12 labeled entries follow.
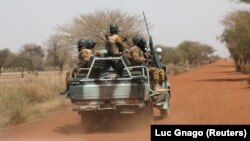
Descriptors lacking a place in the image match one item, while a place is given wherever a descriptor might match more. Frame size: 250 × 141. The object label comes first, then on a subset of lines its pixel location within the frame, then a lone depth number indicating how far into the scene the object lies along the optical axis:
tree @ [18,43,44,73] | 77.53
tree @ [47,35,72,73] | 38.41
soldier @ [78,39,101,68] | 13.80
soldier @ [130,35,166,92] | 13.66
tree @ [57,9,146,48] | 37.50
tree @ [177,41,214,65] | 128.62
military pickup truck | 12.52
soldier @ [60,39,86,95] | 13.56
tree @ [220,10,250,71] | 33.56
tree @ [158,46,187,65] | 93.99
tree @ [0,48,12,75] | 83.62
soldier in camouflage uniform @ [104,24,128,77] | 13.69
